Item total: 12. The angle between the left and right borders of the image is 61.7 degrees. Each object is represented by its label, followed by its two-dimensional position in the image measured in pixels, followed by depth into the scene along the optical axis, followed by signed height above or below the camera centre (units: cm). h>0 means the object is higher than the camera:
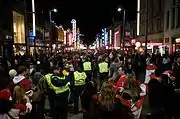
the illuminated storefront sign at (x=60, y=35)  5203 +746
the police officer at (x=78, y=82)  516 -91
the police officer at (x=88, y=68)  768 -64
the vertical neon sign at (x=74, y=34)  5734 +821
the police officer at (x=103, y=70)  786 -76
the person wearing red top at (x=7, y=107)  250 -89
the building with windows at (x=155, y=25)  1981 +455
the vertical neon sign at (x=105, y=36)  7199 +950
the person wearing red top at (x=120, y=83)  376 -76
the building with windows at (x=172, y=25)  1616 +352
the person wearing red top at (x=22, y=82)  355 -63
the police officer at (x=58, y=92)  426 -104
